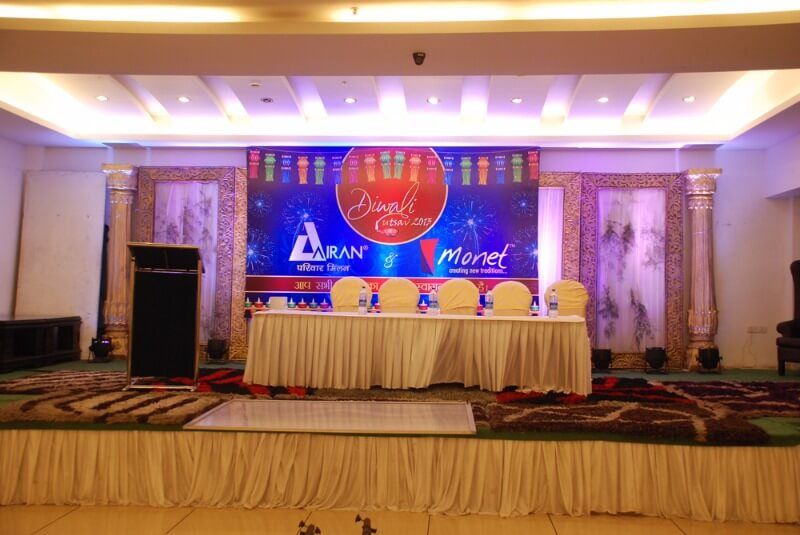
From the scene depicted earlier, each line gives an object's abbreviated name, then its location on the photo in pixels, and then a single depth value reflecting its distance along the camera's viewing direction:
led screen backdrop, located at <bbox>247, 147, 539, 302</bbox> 8.02
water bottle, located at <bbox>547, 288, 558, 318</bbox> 5.51
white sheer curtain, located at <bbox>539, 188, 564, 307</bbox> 8.05
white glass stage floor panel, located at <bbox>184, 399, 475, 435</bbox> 3.41
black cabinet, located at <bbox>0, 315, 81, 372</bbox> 6.61
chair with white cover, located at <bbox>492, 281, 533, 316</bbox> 6.07
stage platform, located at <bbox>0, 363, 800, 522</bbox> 3.32
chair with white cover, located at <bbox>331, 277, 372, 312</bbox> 6.23
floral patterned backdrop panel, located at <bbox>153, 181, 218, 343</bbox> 8.35
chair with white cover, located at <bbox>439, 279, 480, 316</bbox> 6.15
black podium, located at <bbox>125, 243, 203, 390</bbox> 4.74
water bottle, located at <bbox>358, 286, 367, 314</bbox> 5.51
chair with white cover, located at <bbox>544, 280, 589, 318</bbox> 6.02
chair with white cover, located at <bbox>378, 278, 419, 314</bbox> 6.17
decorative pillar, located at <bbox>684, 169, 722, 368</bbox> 7.63
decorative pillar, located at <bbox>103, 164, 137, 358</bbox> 7.93
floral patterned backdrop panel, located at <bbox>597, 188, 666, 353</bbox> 7.99
